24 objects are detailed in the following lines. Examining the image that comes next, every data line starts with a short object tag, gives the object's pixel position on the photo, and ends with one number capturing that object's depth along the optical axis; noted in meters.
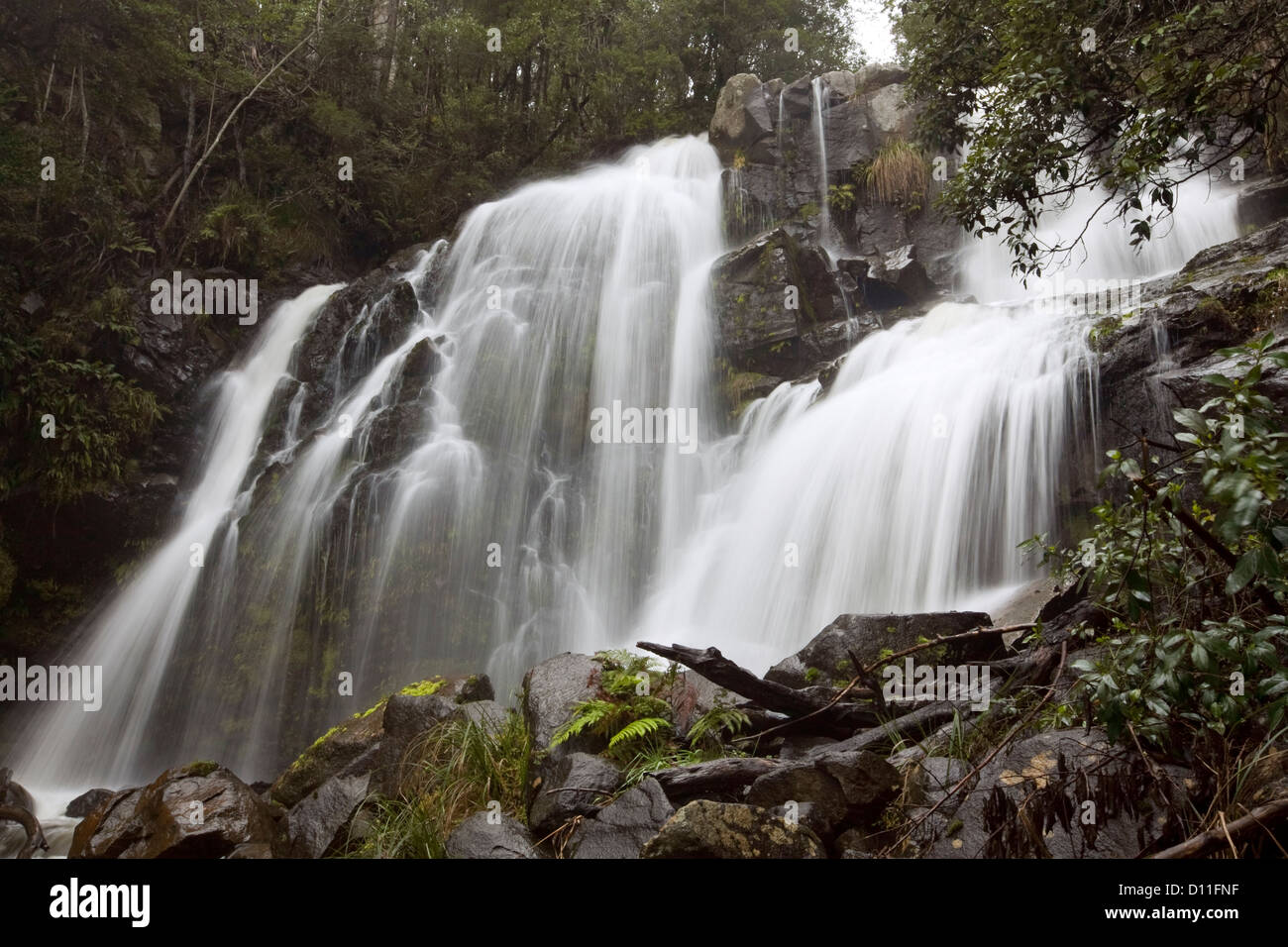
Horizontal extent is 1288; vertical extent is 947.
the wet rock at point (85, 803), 8.24
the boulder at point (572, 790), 4.02
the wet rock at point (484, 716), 5.11
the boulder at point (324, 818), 4.88
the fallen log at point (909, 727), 4.53
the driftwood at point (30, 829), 7.04
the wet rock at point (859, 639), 5.52
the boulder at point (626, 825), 3.65
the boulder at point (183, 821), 5.38
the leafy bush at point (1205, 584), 2.58
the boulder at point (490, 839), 3.80
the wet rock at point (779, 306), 12.97
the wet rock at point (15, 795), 8.25
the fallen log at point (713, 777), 3.92
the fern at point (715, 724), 4.59
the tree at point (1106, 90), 5.11
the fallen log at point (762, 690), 4.75
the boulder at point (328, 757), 6.17
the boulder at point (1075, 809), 3.04
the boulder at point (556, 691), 4.91
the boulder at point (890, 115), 17.91
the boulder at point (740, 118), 18.67
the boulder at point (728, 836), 3.11
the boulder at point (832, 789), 3.54
